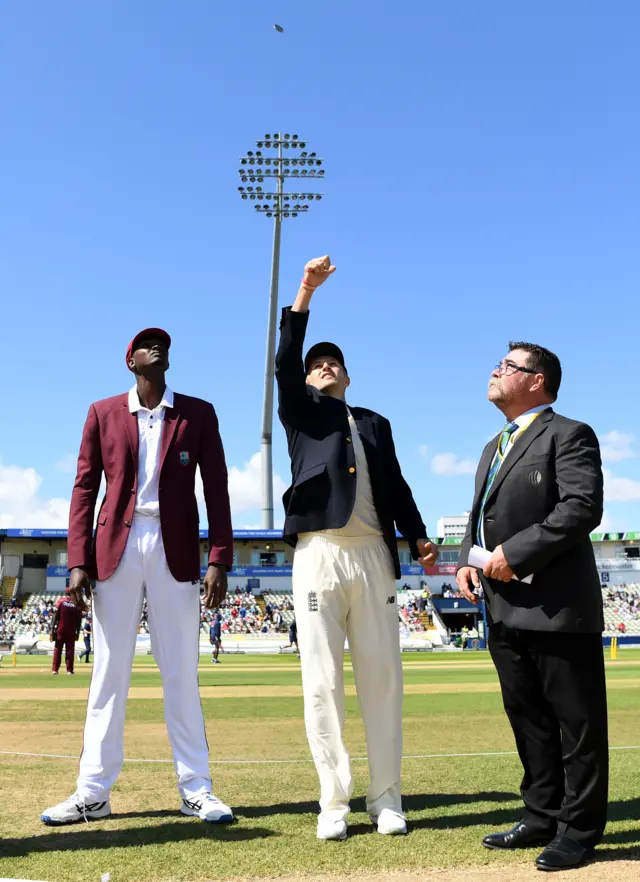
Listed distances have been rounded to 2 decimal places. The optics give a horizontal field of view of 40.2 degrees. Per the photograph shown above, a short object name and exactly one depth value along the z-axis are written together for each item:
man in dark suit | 3.91
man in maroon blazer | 4.70
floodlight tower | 57.62
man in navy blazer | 4.41
